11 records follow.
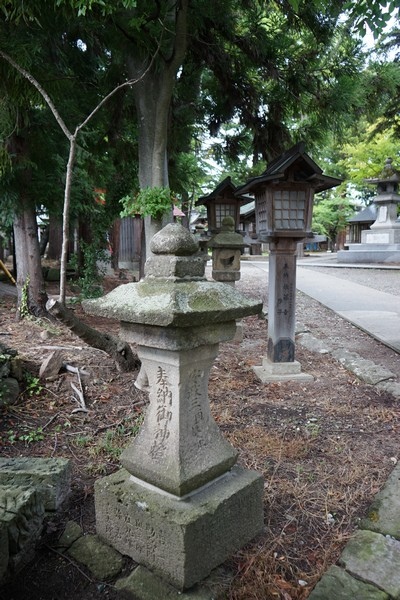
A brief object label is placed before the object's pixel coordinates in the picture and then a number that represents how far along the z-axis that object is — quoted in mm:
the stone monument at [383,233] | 19688
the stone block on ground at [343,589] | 1737
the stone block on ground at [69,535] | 2154
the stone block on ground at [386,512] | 2181
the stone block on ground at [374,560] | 1813
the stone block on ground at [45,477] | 2309
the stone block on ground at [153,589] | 1824
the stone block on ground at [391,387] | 4260
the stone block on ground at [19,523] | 1834
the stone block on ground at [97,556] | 2012
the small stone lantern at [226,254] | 6480
